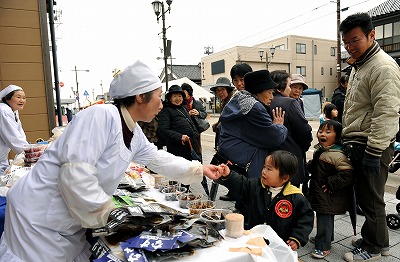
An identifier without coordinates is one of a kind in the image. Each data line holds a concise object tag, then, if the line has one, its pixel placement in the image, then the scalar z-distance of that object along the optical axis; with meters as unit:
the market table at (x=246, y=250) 1.40
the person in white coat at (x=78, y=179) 1.30
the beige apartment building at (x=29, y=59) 5.84
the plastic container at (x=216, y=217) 1.69
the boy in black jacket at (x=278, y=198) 2.14
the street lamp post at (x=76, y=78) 40.34
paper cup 1.60
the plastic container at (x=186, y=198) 2.12
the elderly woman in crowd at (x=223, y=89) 4.41
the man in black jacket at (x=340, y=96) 4.69
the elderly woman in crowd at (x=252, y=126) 2.57
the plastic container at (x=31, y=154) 3.32
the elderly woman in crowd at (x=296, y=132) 2.94
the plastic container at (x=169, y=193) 2.30
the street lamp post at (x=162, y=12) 9.97
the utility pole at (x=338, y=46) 13.79
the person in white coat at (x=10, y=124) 3.67
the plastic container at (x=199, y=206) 1.87
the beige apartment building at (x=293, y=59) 36.25
